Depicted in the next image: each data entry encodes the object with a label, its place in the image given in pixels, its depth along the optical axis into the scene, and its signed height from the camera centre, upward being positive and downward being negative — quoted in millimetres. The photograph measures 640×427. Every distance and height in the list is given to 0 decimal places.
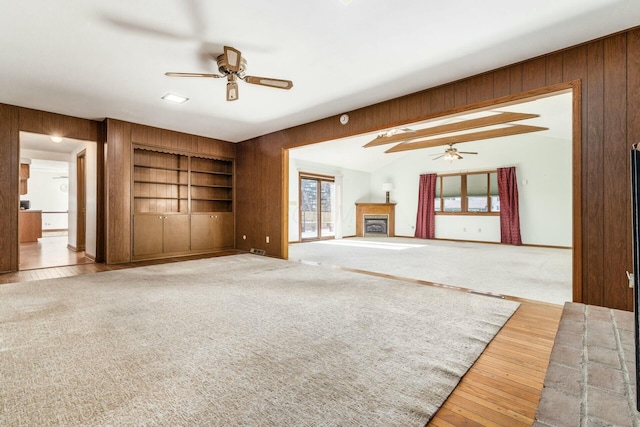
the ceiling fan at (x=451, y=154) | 7816 +1582
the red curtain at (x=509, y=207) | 8008 +148
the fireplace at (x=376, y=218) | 10562 -189
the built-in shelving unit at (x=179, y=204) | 5672 +220
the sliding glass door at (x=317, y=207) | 8993 +195
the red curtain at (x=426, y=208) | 9633 +155
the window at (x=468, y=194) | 8727 +596
